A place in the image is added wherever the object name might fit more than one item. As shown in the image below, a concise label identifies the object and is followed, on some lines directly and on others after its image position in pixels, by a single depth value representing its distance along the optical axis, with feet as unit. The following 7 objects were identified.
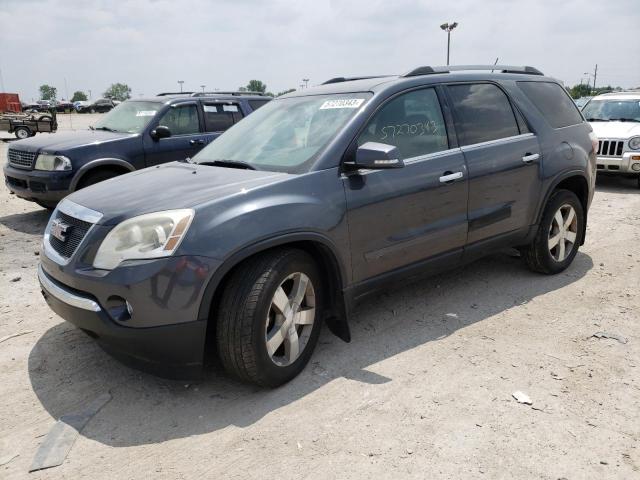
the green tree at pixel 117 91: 438.81
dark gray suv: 9.03
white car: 31.35
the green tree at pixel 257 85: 384.47
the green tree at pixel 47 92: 447.42
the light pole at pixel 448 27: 108.58
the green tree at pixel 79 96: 412.77
